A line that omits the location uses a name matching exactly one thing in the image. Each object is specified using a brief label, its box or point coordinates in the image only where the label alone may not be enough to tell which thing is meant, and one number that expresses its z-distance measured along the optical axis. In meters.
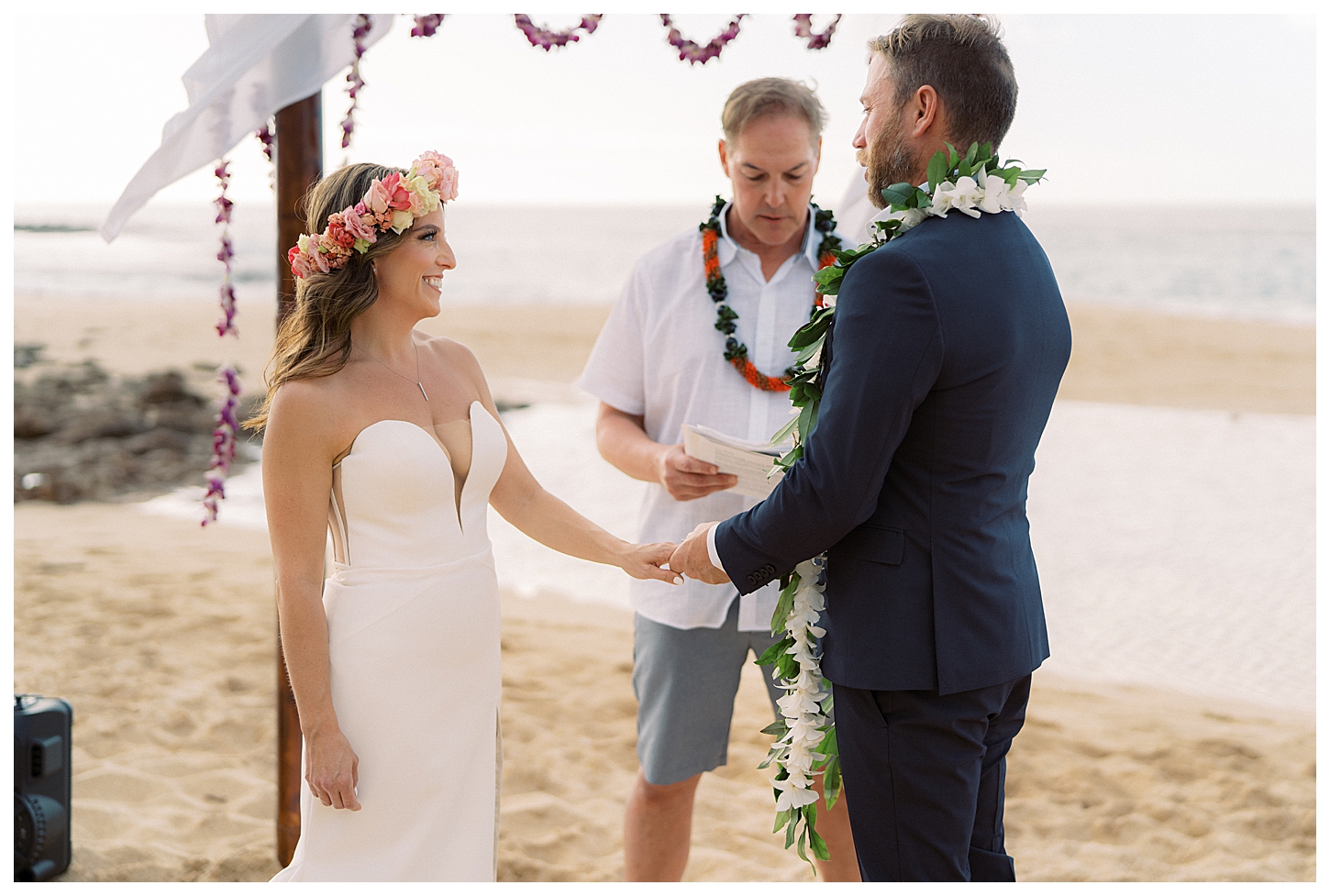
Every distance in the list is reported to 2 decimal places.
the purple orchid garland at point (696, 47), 2.91
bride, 2.27
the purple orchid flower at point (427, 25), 2.81
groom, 2.00
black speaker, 3.31
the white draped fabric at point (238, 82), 2.55
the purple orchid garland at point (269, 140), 2.89
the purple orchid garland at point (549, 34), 2.79
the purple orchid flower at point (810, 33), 3.01
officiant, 2.96
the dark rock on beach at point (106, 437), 9.56
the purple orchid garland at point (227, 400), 2.85
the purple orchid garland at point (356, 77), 2.70
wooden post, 2.95
